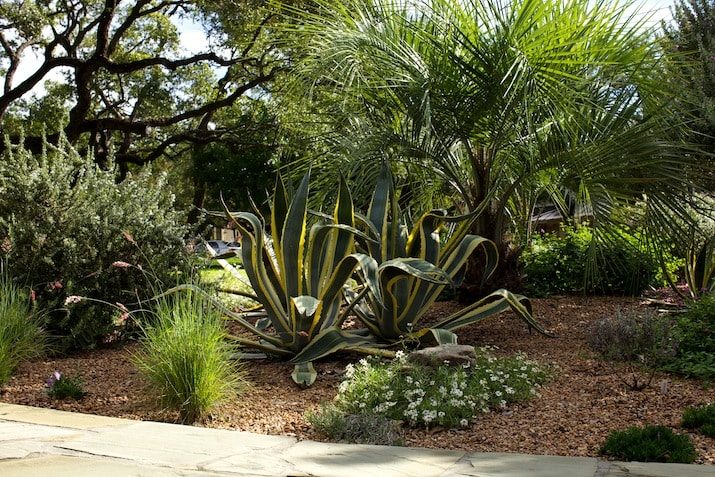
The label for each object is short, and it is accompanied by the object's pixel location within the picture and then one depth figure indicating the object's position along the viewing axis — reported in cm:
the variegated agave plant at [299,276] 694
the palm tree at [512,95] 759
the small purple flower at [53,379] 622
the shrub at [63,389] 615
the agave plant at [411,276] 727
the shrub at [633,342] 657
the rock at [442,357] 629
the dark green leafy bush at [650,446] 445
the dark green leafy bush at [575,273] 1005
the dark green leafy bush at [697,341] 625
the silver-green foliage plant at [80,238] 805
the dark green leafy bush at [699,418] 499
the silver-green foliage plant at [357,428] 503
